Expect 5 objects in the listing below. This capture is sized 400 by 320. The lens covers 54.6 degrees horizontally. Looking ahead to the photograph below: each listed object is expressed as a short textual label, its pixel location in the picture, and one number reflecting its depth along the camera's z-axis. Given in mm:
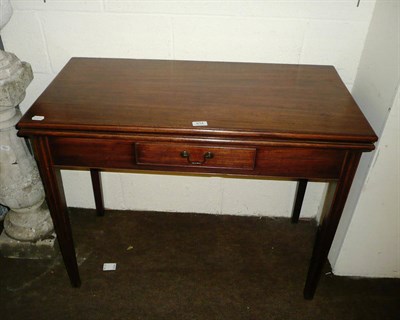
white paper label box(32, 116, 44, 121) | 1147
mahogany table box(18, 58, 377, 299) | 1124
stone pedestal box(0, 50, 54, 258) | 1348
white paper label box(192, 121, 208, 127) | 1120
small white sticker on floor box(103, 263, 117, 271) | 1723
